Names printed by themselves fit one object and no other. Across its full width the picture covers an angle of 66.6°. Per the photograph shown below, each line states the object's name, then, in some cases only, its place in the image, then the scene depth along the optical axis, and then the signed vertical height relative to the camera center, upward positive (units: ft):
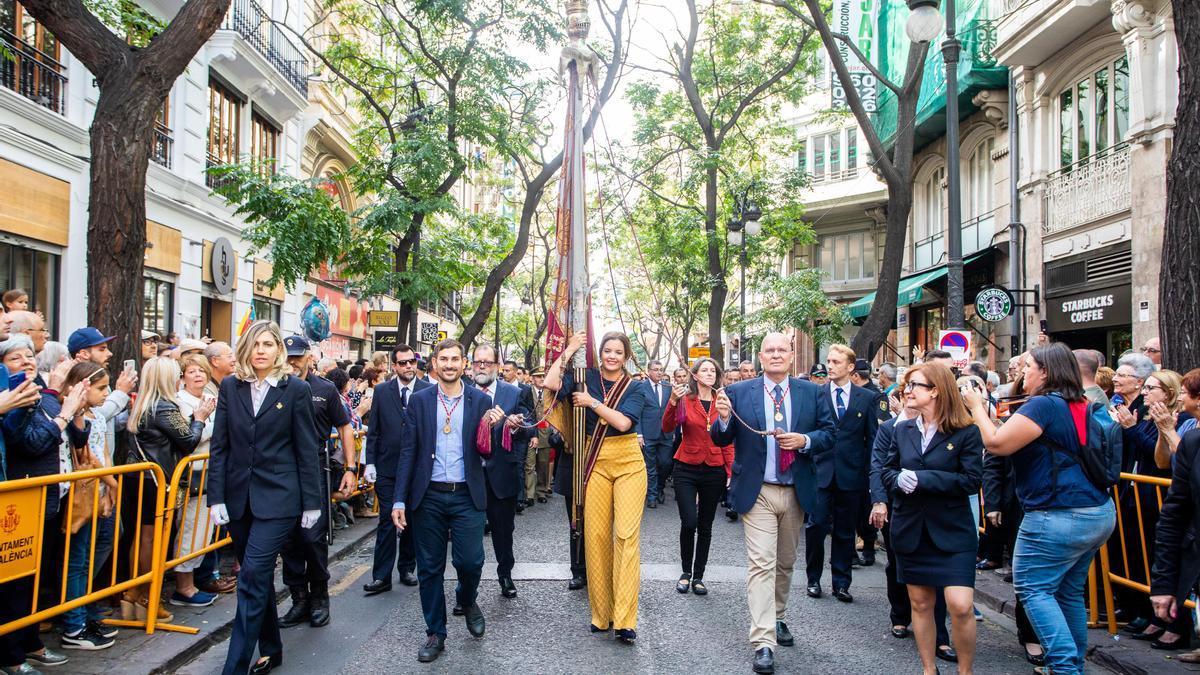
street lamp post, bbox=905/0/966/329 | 37.76 +10.06
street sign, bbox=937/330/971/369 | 39.42 +0.50
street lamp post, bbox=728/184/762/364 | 64.85 +9.49
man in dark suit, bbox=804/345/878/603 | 24.89 -3.38
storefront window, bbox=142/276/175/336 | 52.42 +2.82
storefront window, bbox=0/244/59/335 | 39.70 +3.49
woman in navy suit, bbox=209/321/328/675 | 17.22 -2.09
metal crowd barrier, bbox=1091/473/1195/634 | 20.96 -4.39
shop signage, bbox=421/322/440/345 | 78.24 +1.84
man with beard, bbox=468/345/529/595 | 22.09 -3.23
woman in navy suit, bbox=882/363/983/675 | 16.58 -2.83
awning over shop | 72.74 +5.86
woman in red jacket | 25.81 -3.74
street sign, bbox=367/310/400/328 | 65.62 +2.54
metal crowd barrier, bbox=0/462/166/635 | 15.85 -3.32
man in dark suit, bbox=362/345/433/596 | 25.12 -3.27
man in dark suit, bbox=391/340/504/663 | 19.90 -2.70
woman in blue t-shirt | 16.19 -2.62
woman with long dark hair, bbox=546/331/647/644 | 19.99 -2.98
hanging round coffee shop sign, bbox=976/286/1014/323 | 49.19 +2.79
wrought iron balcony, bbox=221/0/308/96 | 63.31 +23.35
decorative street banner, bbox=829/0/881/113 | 80.43 +28.74
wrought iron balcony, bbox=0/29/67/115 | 39.27 +12.52
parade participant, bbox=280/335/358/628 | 20.94 -4.17
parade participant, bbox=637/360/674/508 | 41.04 -4.33
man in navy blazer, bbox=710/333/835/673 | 19.66 -2.26
